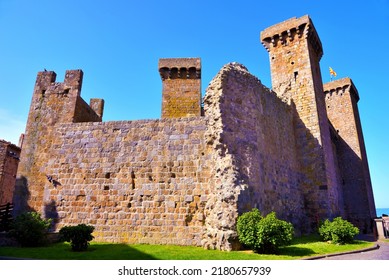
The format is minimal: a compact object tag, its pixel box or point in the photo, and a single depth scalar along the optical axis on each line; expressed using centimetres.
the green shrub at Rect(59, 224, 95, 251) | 893
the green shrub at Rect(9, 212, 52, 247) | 964
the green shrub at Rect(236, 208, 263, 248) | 839
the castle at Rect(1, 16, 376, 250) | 1047
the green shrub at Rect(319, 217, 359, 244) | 1154
